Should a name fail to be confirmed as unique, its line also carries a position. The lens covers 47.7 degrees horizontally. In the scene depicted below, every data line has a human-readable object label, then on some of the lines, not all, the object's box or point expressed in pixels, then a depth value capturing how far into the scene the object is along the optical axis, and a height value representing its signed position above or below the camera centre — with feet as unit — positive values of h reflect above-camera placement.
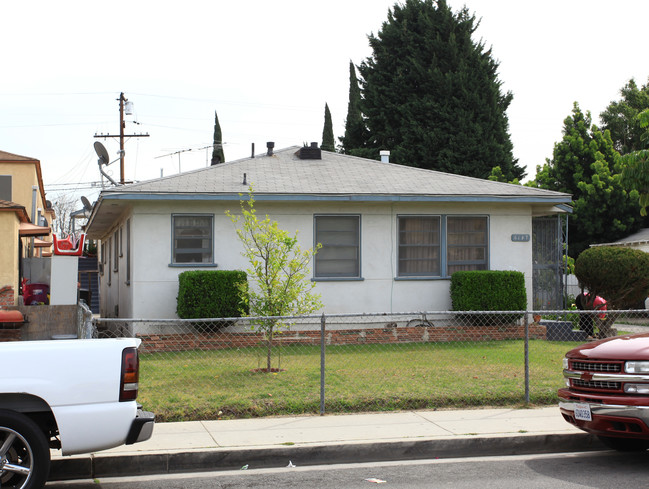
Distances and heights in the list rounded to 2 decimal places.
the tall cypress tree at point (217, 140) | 142.56 +28.67
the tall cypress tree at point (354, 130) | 133.59 +27.09
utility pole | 146.65 +29.12
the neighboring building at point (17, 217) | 58.08 +5.24
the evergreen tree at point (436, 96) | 121.80 +31.31
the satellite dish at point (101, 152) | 65.92 +11.30
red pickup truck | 21.76 -3.40
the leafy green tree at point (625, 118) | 140.77 +31.52
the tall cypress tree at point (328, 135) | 141.79 +27.86
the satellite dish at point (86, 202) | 96.72 +9.97
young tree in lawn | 37.45 -0.47
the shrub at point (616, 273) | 52.19 +0.42
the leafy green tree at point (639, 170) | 70.18 +10.51
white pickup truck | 18.29 -3.18
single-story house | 51.11 +3.72
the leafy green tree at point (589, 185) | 106.11 +13.95
